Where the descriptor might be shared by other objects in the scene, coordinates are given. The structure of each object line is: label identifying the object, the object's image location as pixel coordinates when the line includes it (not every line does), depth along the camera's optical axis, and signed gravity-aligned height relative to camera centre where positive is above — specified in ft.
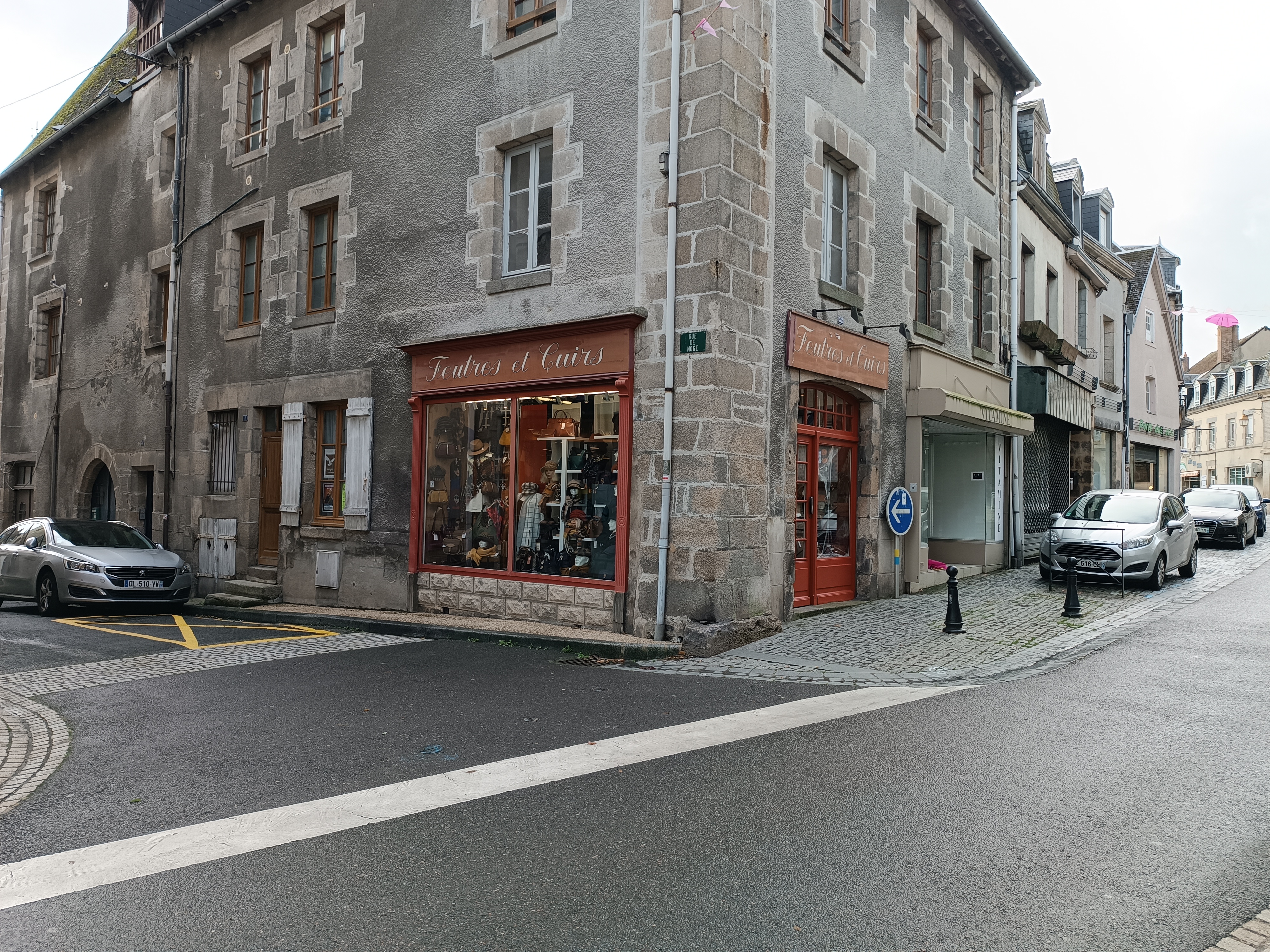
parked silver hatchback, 42.16 -1.30
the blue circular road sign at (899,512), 39.09 -0.23
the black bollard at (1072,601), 34.47 -3.46
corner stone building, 30.68 +8.32
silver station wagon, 41.50 -3.74
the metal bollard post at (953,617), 31.48 -3.82
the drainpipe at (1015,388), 52.34 +7.06
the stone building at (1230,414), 178.40 +20.68
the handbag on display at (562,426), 33.33 +2.70
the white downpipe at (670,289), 29.66 +6.98
